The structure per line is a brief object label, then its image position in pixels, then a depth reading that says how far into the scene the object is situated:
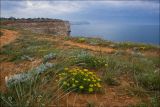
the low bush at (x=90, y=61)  2.98
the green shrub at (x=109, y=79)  2.65
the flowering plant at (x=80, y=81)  2.41
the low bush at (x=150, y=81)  2.61
